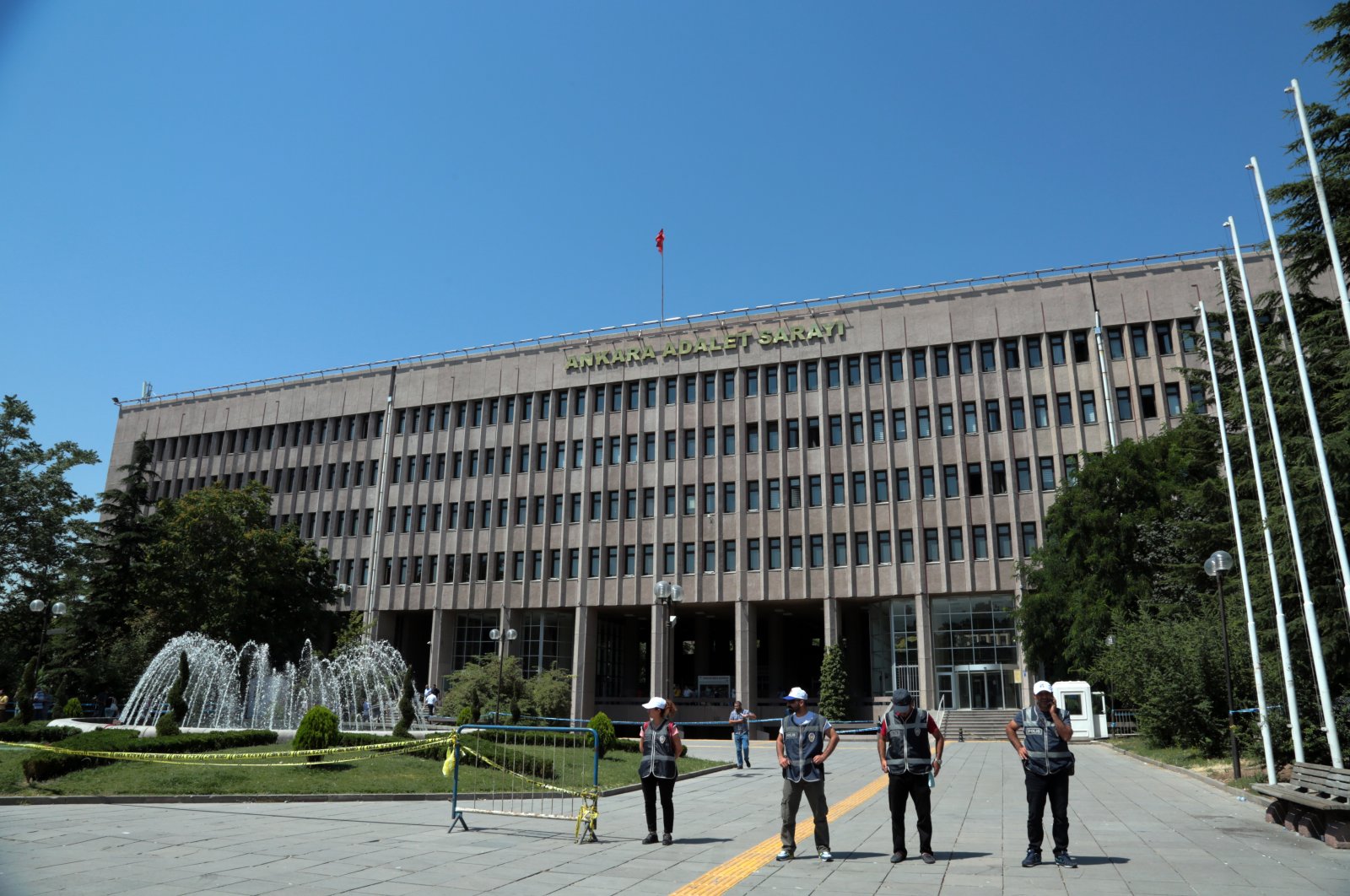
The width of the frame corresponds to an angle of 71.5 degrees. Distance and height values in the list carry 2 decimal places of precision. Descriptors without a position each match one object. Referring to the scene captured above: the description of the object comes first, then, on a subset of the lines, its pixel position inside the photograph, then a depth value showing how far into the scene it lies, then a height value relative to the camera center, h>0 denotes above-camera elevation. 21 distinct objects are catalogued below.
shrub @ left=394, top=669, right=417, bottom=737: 22.98 -0.56
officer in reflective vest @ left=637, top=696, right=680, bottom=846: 10.77 -0.76
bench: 9.81 -1.06
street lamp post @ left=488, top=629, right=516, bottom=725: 36.36 +2.42
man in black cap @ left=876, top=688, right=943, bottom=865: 9.43 -0.61
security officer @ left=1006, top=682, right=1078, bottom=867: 9.15 -0.65
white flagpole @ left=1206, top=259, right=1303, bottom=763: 14.62 +1.30
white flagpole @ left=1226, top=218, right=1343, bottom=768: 13.05 +1.90
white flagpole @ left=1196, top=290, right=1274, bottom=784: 15.31 +2.05
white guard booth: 34.38 -0.34
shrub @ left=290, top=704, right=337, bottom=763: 18.50 -0.76
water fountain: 32.91 +0.02
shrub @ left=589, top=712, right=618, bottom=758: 22.14 -0.82
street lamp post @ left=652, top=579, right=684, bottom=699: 26.52 +2.90
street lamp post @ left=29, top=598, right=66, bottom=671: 43.58 +4.20
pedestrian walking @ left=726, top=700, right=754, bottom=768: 22.97 -0.95
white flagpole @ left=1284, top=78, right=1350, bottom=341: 13.86 +7.58
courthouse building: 44.94 +11.78
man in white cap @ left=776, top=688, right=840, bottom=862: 9.71 -0.68
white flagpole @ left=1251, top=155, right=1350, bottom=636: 13.05 +3.56
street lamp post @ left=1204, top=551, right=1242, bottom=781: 17.19 +2.48
